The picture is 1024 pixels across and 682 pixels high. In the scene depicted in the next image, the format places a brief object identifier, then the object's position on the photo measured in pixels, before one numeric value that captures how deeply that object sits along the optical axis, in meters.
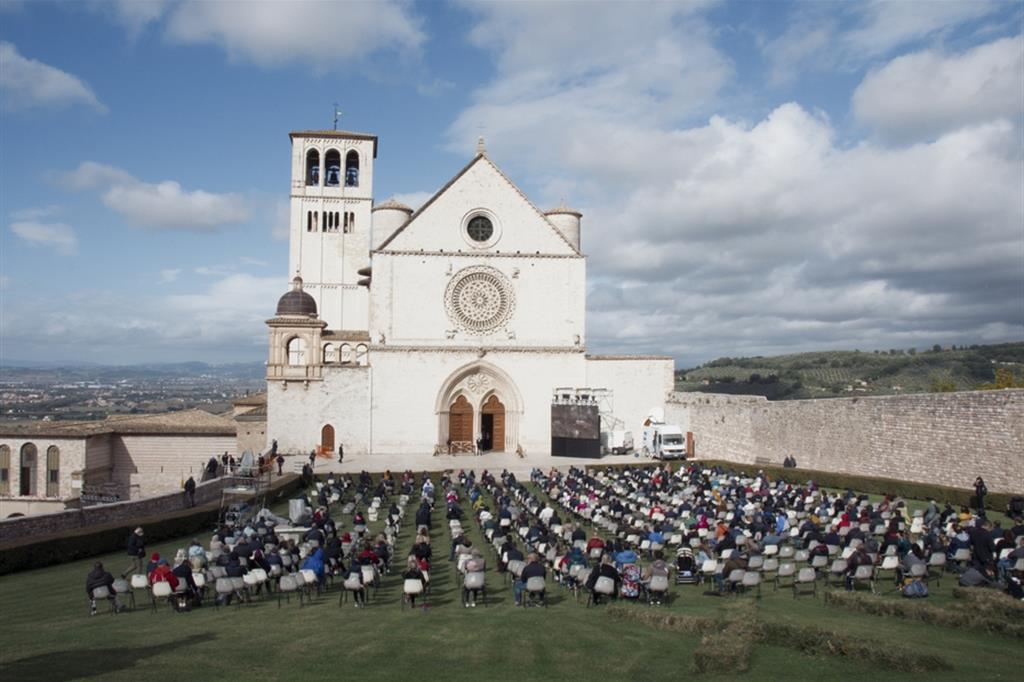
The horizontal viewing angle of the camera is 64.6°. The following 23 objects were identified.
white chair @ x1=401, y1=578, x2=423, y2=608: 12.99
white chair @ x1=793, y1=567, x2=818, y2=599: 13.55
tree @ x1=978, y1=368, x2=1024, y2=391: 54.30
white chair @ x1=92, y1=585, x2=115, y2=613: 13.21
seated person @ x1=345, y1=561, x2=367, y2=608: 13.27
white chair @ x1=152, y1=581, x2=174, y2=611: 12.84
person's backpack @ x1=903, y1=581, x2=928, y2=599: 13.00
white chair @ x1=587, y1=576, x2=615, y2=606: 13.10
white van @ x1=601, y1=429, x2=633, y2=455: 41.81
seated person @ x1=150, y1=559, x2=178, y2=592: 13.10
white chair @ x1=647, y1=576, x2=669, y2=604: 13.00
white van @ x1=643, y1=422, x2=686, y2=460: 38.19
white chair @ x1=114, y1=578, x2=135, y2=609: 13.33
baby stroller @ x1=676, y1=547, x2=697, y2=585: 14.91
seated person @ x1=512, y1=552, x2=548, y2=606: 13.05
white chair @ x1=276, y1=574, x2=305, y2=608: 13.13
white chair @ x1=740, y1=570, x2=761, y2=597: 13.44
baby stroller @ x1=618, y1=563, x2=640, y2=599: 13.37
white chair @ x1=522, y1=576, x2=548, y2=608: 12.96
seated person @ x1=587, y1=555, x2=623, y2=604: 13.29
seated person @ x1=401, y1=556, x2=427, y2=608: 13.09
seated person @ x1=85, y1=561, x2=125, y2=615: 13.22
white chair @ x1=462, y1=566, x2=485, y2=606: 13.15
